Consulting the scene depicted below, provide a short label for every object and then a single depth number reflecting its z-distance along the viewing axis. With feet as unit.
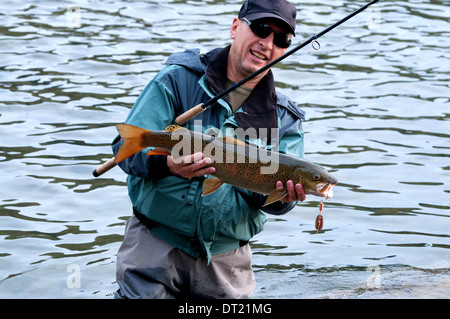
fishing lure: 14.38
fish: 13.71
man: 14.74
